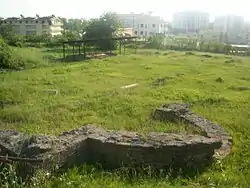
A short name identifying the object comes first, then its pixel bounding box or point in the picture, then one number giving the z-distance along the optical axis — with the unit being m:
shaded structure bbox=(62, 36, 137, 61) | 21.89
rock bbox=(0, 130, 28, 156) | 4.56
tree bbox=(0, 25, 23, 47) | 26.20
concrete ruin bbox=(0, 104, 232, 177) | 4.53
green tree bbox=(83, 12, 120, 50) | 27.75
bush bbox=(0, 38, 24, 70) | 17.53
